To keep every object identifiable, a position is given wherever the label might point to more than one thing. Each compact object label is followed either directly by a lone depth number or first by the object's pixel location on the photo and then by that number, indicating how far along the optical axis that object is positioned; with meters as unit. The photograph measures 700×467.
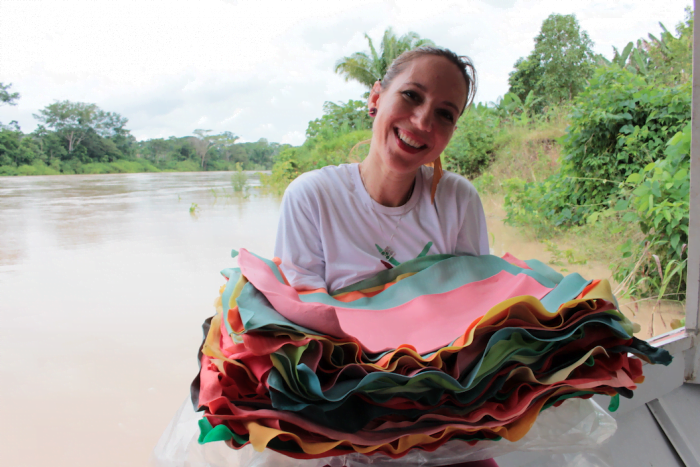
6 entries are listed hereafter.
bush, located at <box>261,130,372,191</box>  2.23
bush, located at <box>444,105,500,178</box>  3.70
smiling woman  0.88
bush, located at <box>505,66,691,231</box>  1.95
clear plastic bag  0.62
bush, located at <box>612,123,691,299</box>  1.51
